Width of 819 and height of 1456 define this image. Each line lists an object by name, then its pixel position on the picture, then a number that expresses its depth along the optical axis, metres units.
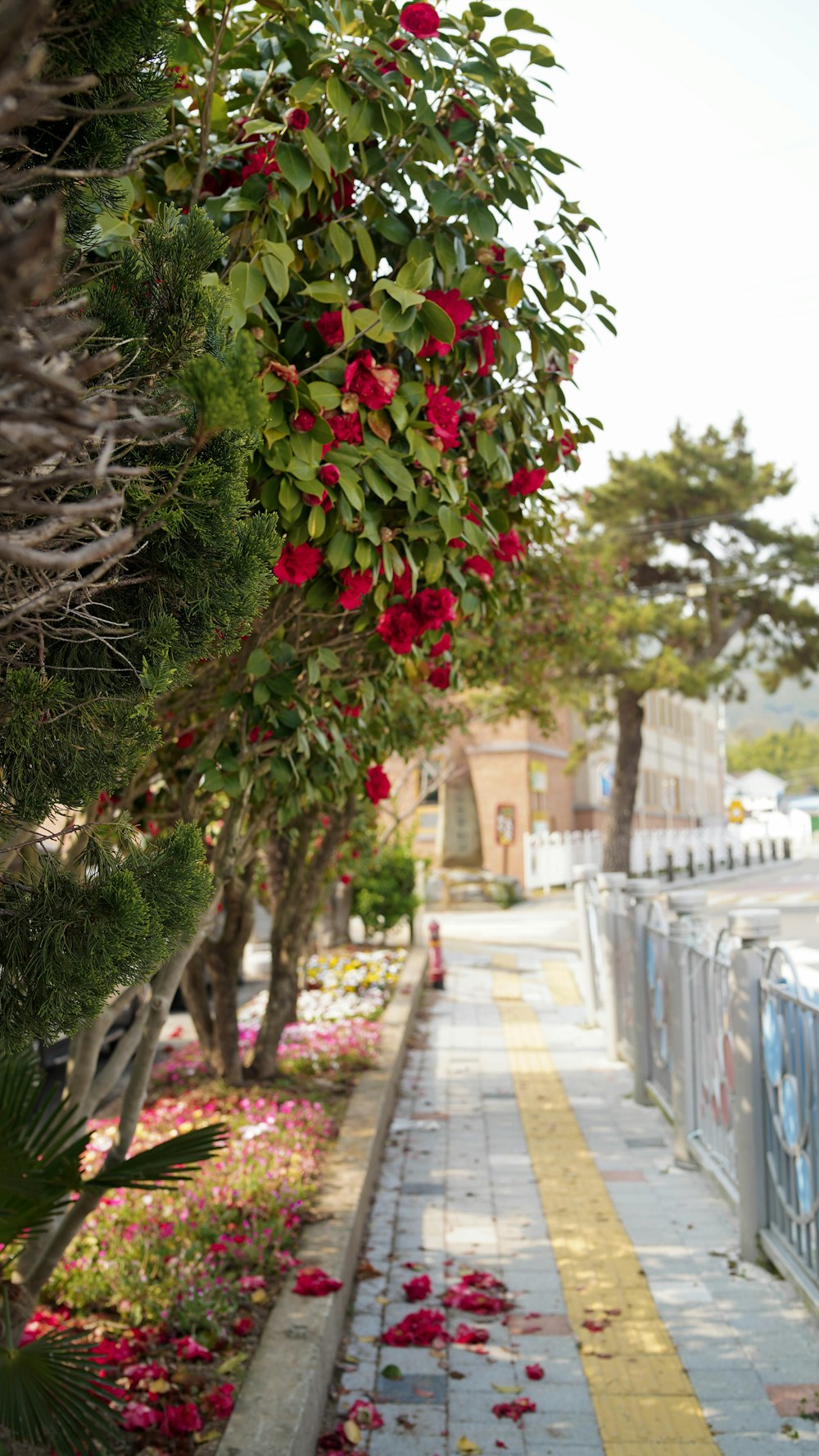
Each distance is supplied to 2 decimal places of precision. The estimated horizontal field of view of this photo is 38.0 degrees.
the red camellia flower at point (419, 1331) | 4.04
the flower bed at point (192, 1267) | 3.26
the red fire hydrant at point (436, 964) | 13.31
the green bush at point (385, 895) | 15.10
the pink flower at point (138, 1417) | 3.02
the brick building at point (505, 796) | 29.77
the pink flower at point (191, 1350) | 3.49
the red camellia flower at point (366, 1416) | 3.37
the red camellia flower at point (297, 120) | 2.65
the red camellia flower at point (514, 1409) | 3.53
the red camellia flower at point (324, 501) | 2.53
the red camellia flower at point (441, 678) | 3.74
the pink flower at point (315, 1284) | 3.86
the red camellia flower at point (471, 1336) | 4.06
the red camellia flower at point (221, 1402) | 3.12
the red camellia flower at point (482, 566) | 3.19
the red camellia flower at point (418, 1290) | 4.43
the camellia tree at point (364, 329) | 2.53
